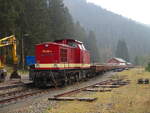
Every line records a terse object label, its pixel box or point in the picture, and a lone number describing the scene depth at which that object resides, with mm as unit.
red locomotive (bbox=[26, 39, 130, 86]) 22000
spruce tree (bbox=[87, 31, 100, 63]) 111938
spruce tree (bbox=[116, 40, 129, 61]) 141875
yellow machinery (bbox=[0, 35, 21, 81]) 26923
